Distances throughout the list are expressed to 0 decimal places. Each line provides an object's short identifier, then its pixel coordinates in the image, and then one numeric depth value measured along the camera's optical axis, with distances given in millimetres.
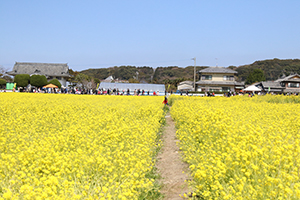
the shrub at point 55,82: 57781
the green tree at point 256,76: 86375
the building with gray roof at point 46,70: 70562
